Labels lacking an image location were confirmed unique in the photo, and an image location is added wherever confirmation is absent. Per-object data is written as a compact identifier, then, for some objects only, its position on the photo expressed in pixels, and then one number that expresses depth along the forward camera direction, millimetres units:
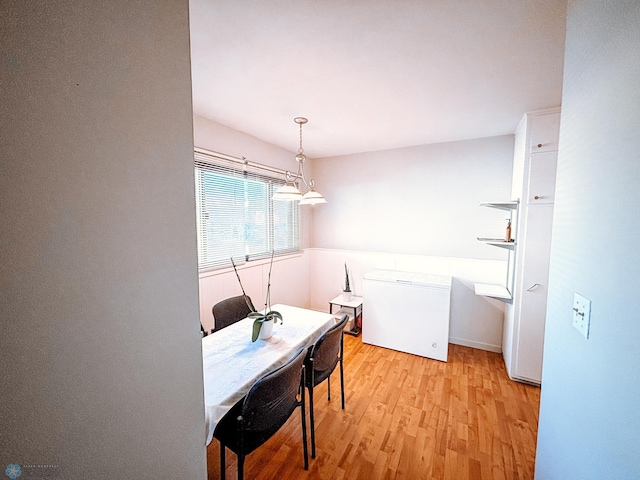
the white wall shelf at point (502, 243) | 2399
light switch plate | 782
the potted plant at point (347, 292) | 3389
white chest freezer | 2677
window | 2418
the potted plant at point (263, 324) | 1634
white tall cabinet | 2107
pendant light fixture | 2055
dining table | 1186
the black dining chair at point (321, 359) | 1607
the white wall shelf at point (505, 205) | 2350
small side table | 3260
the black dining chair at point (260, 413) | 1143
